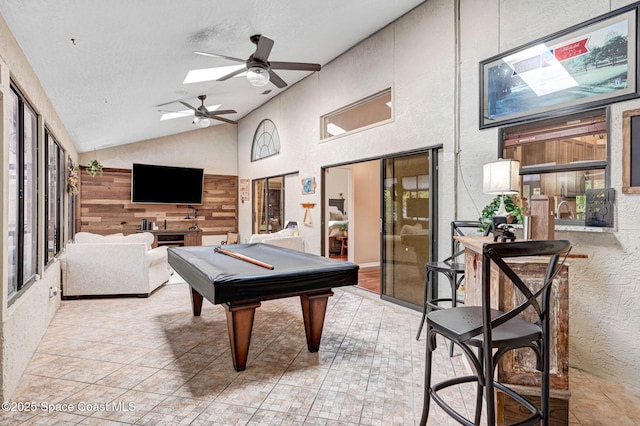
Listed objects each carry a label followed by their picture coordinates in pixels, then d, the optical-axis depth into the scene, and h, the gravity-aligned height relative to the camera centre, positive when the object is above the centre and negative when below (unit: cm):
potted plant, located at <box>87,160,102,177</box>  683 +82
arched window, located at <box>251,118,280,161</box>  775 +165
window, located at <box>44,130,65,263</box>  393 +20
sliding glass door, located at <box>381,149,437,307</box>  414 -16
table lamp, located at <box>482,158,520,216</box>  266 +26
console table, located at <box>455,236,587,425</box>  187 -80
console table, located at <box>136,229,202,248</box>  830 -68
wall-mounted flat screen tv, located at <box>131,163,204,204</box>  832 +64
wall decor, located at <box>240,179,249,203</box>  915 +54
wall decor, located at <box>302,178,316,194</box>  621 +46
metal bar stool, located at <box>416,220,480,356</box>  293 -49
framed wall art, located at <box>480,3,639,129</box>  248 +115
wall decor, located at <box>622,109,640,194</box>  240 +42
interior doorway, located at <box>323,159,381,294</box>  718 +5
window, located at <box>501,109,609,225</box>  264 +44
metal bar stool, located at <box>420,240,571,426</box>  141 -55
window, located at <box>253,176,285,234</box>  775 +12
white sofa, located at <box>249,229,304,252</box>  551 -49
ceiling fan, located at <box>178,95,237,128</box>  607 +169
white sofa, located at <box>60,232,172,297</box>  457 -81
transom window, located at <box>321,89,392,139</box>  478 +148
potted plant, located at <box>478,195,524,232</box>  246 +1
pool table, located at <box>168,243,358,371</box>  228 -52
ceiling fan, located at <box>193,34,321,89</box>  352 +164
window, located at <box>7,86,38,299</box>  262 +7
